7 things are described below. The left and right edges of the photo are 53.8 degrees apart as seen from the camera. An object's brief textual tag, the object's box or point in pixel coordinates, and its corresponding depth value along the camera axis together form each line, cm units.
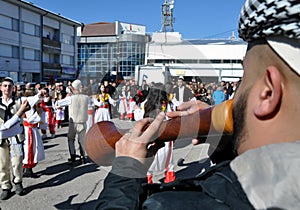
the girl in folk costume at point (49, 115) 887
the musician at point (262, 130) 56
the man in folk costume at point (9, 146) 411
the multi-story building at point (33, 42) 3300
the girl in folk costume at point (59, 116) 1031
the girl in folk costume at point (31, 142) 496
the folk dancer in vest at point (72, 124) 543
